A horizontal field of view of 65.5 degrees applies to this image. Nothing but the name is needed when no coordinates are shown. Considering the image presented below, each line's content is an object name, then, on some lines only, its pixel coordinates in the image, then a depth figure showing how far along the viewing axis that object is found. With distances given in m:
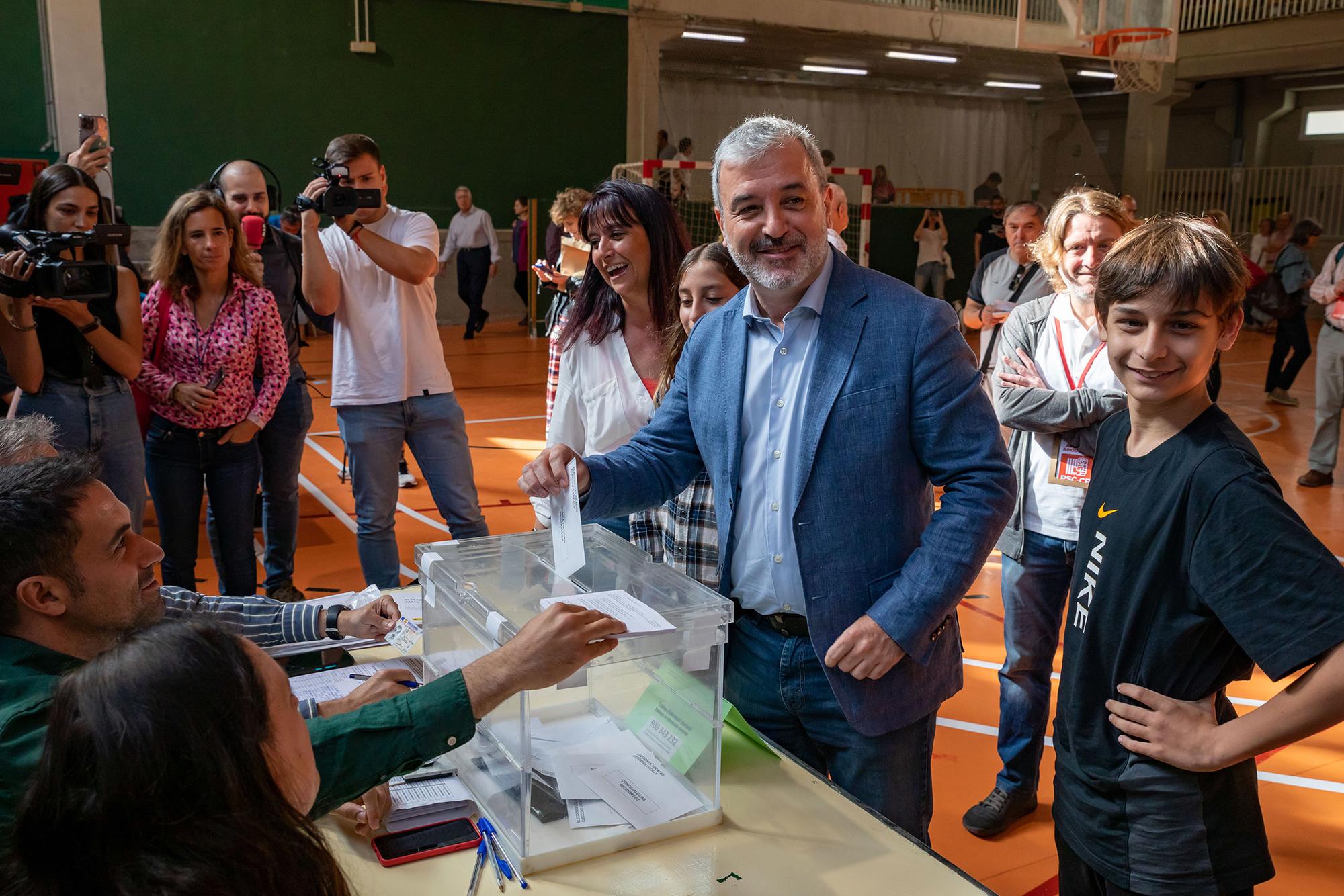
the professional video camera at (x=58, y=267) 3.69
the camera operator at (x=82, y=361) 3.91
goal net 11.40
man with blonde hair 3.00
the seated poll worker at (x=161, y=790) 1.04
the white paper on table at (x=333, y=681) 2.17
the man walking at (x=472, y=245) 14.80
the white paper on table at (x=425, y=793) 1.81
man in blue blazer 1.86
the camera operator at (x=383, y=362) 4.14
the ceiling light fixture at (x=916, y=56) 18.67
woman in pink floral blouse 4.18
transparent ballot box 1.66
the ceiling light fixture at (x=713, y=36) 17.28
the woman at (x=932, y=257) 16.75
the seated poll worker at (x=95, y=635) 1.52
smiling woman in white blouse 3.00
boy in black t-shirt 1.53
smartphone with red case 1.69
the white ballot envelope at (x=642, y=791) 1.70
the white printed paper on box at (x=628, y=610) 1.57
